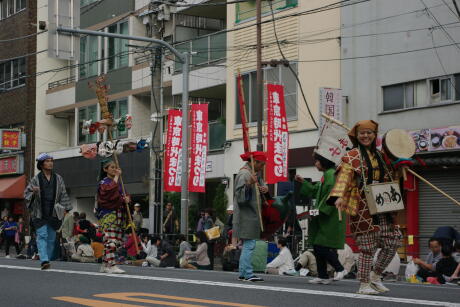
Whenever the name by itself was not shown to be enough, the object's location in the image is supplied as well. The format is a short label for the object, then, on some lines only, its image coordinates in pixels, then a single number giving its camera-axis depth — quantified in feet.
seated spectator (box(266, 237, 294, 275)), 60.59
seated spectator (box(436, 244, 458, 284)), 50.44
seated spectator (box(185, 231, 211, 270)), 67.80
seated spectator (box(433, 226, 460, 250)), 52.60
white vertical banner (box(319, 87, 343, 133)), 78.84
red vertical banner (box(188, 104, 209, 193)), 89.76
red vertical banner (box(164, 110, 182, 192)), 90.07
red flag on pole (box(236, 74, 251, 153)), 40.98
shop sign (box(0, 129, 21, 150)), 138.41
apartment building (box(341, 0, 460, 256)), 72.33
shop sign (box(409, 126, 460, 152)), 70.23
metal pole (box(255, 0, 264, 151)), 85.66
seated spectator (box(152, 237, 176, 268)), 69.10
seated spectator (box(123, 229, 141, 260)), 76.28
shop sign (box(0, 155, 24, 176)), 140.97
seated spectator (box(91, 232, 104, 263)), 73.10
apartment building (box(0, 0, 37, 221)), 138.72
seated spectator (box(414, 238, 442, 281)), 52.11
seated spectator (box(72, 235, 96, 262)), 76.89
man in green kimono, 36.96
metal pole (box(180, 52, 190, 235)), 76.69
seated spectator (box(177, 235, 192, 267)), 70.44
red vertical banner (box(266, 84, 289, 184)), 81.92
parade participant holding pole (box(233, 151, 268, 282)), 37.70
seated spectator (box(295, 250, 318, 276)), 57.48
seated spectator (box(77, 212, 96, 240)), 83.57
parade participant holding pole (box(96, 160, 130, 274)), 41.60
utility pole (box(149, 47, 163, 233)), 81.51
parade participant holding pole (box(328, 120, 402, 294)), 29.96
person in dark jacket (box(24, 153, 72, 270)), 44.42
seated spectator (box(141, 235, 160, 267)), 72.13
